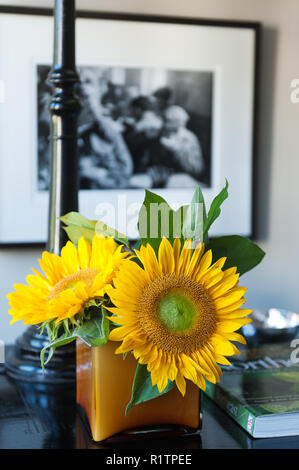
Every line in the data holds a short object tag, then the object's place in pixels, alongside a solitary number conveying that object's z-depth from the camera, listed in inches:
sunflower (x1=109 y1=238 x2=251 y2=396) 20.3
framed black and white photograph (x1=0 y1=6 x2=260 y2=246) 50.1
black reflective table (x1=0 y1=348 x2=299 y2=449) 22.8
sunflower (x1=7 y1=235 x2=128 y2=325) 21.3
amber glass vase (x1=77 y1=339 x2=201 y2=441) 22.3
